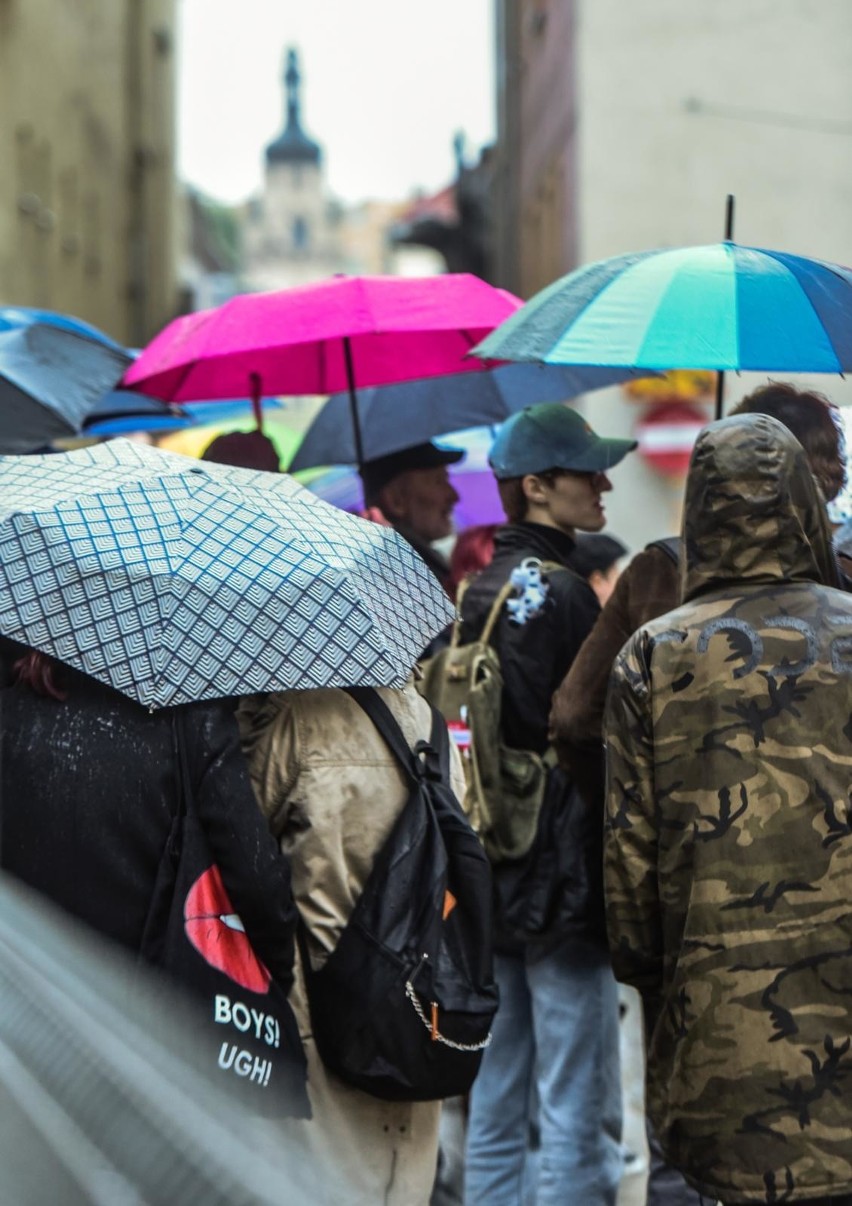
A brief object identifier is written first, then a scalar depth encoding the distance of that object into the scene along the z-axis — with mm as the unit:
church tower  154125
